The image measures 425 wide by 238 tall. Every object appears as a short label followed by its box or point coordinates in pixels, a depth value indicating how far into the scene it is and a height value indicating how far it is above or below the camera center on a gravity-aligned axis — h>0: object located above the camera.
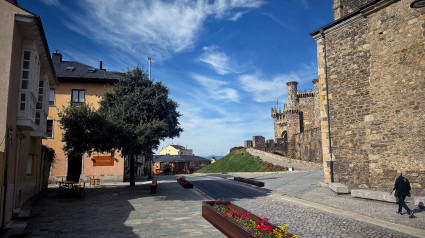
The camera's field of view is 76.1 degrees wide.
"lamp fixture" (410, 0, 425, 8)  7.55 +4.03
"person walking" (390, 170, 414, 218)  9.22 -1.46
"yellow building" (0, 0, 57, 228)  8.58 +1.93
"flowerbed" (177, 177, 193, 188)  18.61 -2.52
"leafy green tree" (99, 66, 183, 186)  15.82 +2.31
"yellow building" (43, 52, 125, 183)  24.30 +1.45
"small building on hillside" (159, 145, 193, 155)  99.88 -0.56
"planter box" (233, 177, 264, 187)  18.89 -2.53
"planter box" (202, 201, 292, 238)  6.36 -2.03
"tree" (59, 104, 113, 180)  15.09 +1.13
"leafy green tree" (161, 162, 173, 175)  48.14 -3.96
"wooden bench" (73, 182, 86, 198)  14.83 -2.34
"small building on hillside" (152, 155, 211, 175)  63.88 -3.47
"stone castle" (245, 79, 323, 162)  44.11 +4.97
